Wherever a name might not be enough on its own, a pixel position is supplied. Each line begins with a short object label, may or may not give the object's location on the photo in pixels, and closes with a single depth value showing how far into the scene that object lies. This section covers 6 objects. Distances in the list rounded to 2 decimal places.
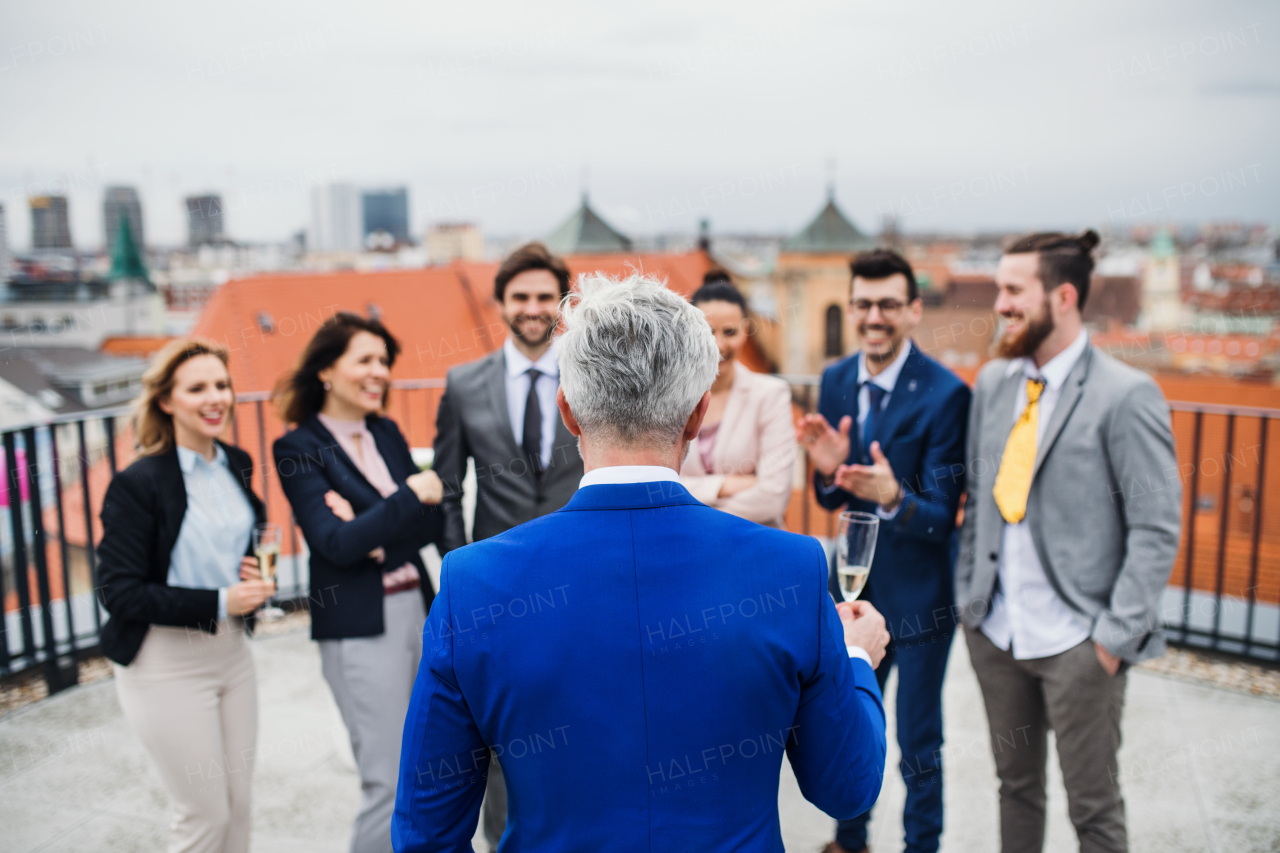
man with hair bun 2.05
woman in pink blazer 2.66
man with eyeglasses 2.44
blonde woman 2.14
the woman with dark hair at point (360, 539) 2.30
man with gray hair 1.00
